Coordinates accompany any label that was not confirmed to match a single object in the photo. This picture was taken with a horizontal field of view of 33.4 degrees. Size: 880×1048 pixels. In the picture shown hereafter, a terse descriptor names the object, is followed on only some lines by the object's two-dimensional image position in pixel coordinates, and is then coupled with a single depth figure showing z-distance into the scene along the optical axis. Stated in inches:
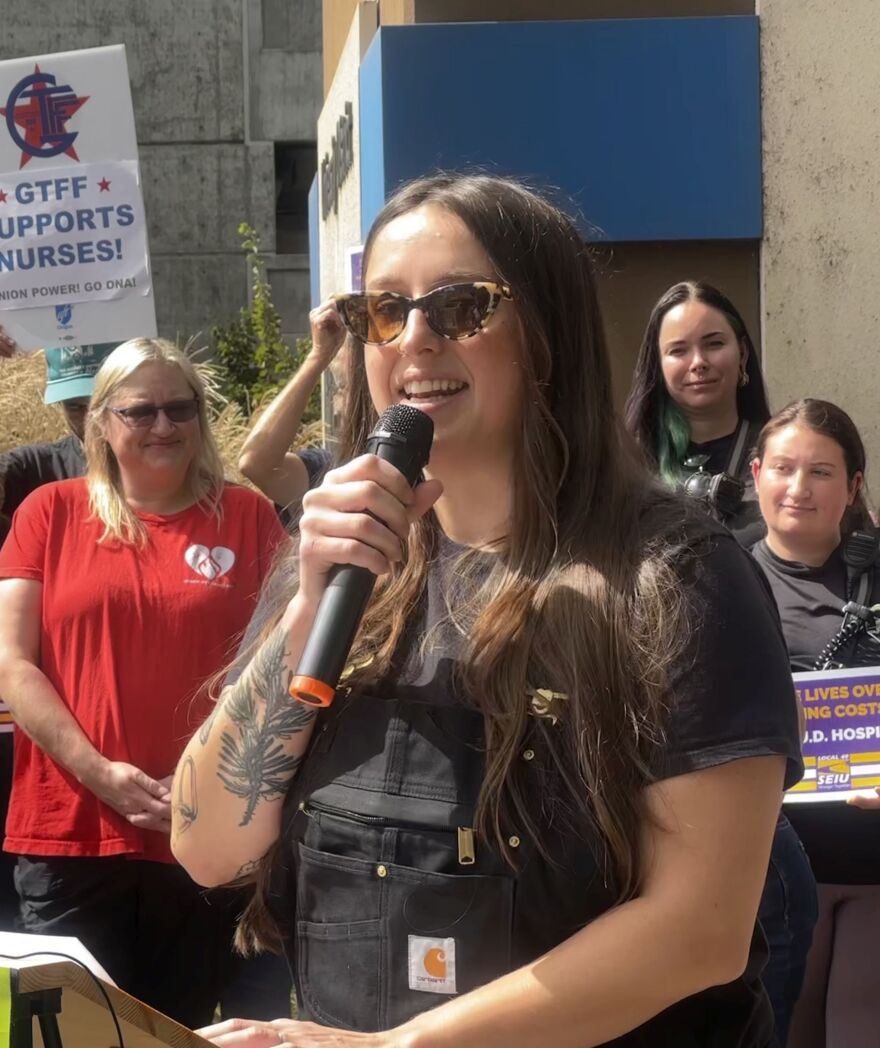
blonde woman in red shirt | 153.9
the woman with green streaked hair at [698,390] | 179.5
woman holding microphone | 67.0
